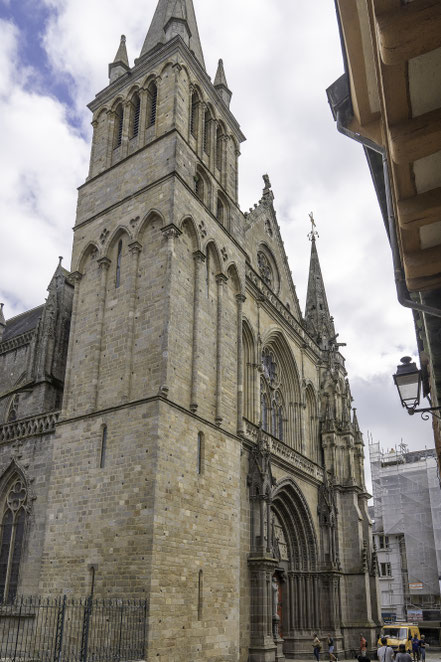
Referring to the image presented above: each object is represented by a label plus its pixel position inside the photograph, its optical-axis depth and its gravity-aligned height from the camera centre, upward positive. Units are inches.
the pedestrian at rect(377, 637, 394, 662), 502.9 -49.1
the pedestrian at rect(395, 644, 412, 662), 445.7 -45.1
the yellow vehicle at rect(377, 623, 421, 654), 963.8 -62.4
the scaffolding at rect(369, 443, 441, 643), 1606.8 +119.7
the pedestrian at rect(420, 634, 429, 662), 919.0 -85.4
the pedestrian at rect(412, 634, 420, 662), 905.5 -81.1
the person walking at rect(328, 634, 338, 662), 864.1 -80.2
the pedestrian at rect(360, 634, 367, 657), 885.3 -76.0
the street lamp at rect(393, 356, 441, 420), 303.4 +93.5
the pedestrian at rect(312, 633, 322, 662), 839.0 -75.0
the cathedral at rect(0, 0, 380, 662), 616.7 +194.2
